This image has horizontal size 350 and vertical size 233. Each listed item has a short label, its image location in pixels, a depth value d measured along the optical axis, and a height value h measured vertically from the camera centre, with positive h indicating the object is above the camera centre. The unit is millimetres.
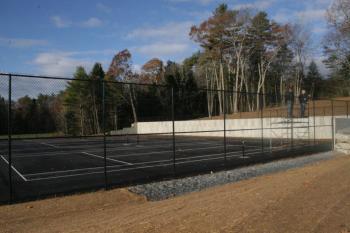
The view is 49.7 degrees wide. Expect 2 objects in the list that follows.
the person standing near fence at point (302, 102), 22625 +714
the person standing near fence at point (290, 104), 20603 +552
